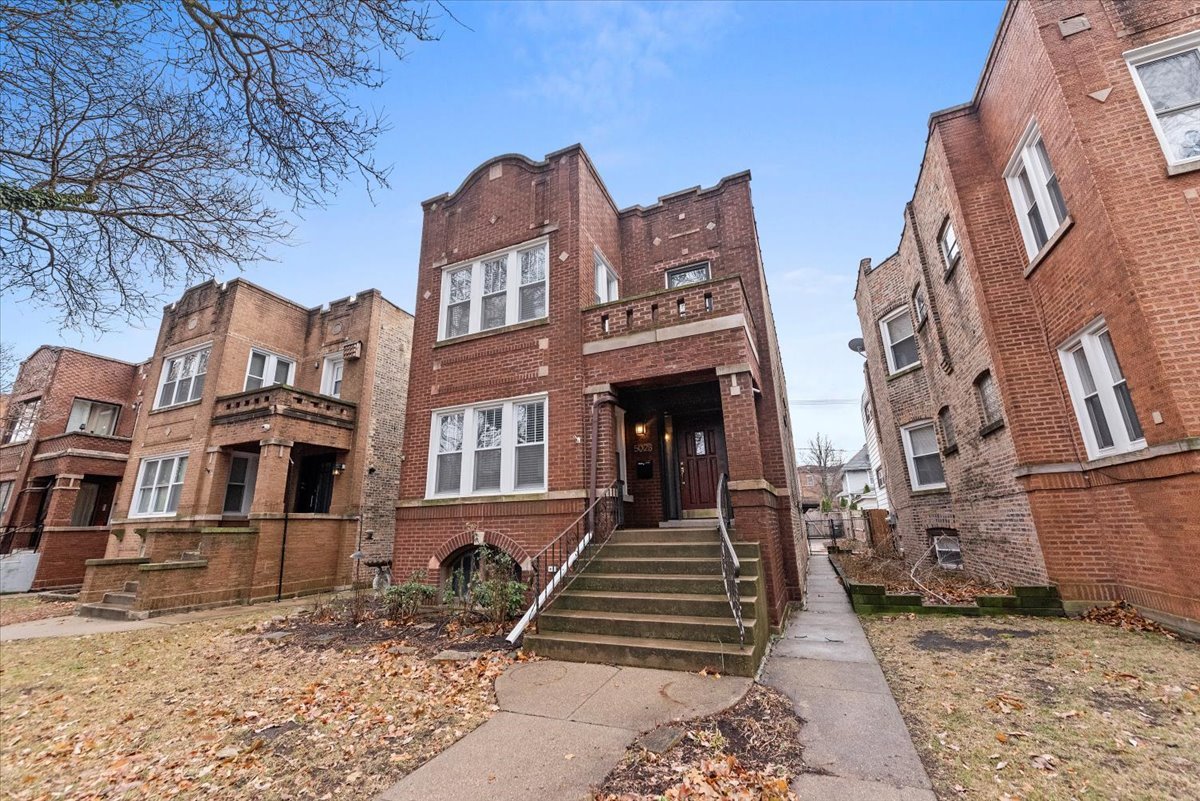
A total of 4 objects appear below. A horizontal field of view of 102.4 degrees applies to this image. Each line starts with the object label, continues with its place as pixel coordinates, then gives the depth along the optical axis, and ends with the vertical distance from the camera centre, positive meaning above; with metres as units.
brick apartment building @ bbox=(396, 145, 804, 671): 8.64 +3.01
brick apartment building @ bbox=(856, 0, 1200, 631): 6.02 +3.10
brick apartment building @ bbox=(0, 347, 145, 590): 16.80 +3.23
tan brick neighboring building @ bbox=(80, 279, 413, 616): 11.73 +2.52
